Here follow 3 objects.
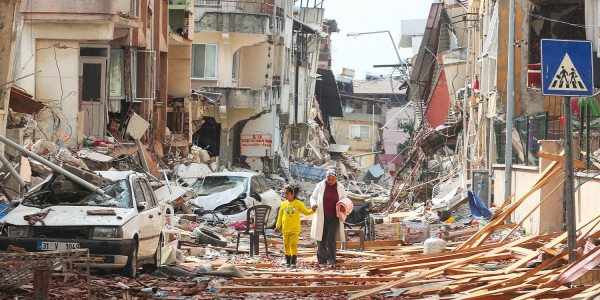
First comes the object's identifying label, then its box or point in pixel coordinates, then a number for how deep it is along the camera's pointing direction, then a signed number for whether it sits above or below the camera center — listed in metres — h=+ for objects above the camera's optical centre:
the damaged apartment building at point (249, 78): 53.72 +5.31
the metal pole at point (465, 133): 45.66 +2.16
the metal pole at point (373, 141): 112.84 +4.09
